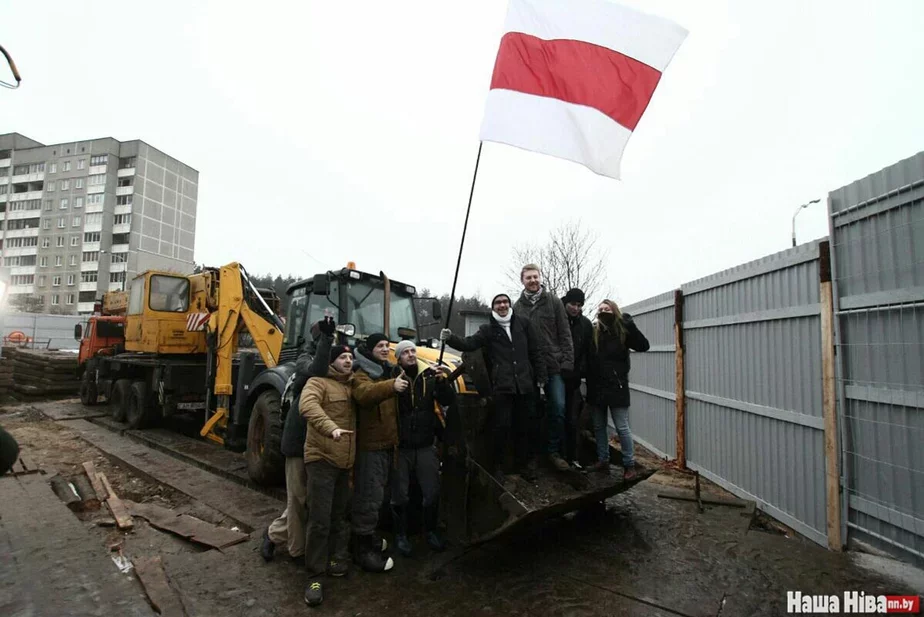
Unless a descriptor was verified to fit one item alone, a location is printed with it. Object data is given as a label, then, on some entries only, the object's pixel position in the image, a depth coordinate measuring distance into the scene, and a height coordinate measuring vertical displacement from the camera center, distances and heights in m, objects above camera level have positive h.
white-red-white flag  3.88 +2.30
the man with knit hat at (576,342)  4.60 +0.11
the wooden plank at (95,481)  5.65 -1.72
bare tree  17.47 +2.99
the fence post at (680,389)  7.01 -0.48
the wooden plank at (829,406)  3.97 -0.40
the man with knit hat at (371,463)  3.76 -0.90
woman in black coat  4.54 -0.15
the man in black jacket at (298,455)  3.79 -0.84
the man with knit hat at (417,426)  3.96 -0.63
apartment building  49.66 +13.38
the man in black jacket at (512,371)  3.96 -0.16
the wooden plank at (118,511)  4.76 -1.73
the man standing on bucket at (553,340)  4.24 +0.11
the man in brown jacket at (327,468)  3.57 -0.89
